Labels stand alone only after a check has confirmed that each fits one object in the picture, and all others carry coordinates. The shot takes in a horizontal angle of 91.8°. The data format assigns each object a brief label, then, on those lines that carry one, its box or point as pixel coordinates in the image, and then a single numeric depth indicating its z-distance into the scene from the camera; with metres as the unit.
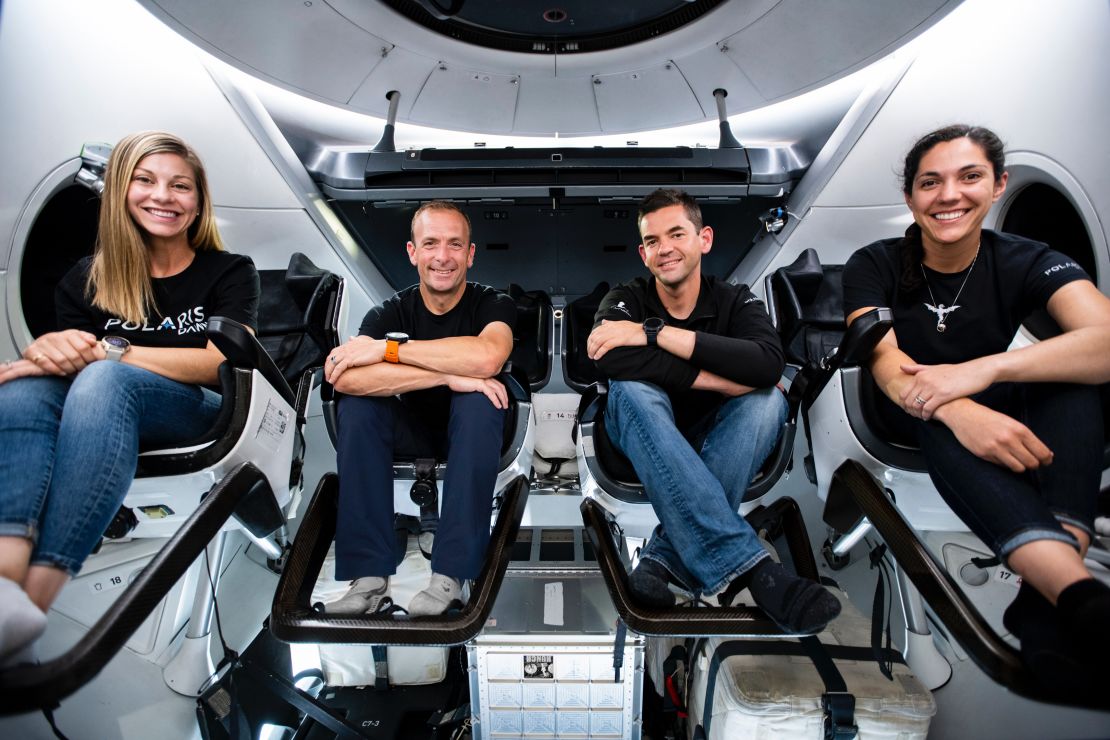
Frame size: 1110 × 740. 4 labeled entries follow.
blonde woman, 1.12
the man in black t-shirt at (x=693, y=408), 1.37
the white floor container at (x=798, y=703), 1.49
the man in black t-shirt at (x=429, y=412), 1.52
